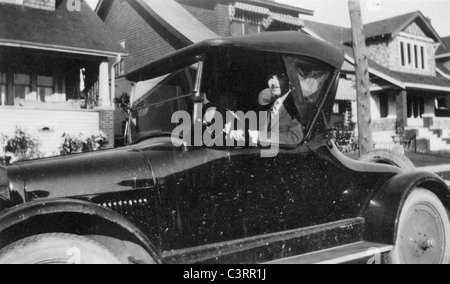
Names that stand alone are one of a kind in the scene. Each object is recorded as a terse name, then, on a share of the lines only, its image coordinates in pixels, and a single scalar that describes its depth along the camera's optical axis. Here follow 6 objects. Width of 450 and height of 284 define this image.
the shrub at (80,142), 11.91
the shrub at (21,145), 10.88
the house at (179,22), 16.55
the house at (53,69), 12.24
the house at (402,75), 21.64
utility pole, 7.54
